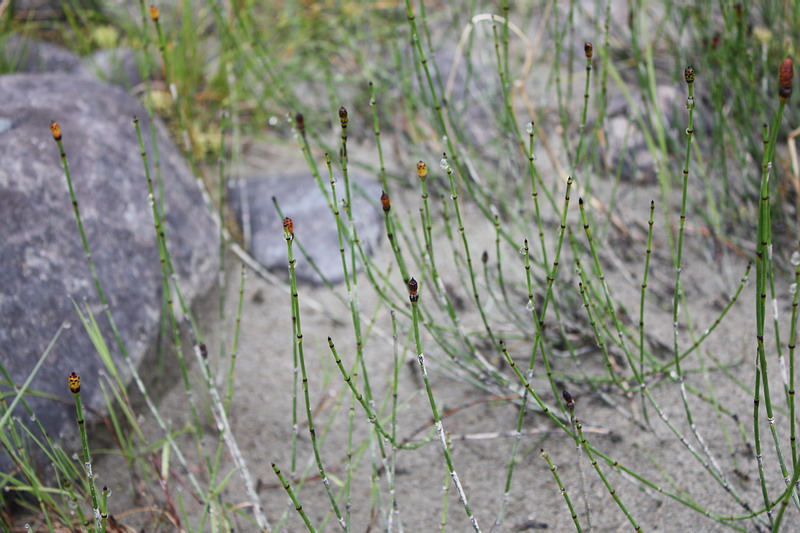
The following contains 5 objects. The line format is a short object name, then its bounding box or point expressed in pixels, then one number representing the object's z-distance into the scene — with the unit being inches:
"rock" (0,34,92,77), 96.6
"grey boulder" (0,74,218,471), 57.3
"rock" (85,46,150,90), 94.5
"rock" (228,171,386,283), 78.2
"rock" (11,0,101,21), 106.3
